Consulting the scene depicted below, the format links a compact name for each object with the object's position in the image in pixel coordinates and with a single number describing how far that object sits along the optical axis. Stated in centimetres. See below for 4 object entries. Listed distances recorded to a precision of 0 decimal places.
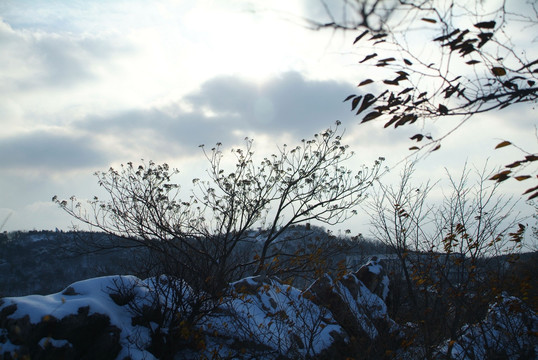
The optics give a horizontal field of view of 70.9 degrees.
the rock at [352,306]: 617
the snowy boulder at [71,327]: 478
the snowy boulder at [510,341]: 498
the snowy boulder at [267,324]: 596
